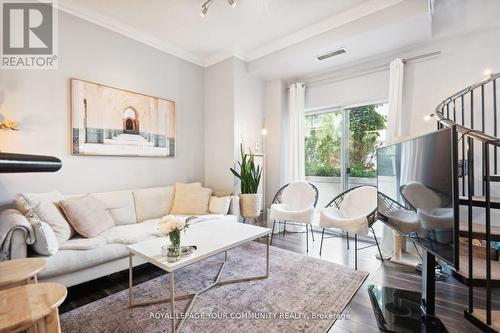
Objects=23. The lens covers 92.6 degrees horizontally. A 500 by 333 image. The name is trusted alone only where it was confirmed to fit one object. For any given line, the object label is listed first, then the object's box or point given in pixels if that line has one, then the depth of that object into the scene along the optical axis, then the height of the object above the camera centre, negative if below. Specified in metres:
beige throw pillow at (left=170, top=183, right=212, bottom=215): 3.32 -0.49
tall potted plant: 3.50 -0.31
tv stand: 1.65 -1.12
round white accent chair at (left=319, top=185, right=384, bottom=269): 2.69 -0.60
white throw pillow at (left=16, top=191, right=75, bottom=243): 2.13 -0.42
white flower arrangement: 1.71 -0.43
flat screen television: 1.17 -0.17
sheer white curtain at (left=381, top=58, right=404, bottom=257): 3.11 +0.78
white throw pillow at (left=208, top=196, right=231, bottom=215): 3.30 -0.56
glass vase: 1.72 -0.57
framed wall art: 2.80 +0.57
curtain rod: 3.02 +1.39
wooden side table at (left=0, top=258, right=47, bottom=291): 1.16 -0.54
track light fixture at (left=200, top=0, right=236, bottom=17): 2.51 +1.71
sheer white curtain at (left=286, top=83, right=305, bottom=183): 4.07 +0.52
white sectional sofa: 1.81 -0.69
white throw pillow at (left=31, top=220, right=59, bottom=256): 1.83 -0.58
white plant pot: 3.50 -0.58
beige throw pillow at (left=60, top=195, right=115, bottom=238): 2.31 -0.50
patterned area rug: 1.69 -1.12
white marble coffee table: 1.65 -0.65
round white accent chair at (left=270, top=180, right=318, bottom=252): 3.21 -0.58
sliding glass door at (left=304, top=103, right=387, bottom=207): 3.59 +0.31
